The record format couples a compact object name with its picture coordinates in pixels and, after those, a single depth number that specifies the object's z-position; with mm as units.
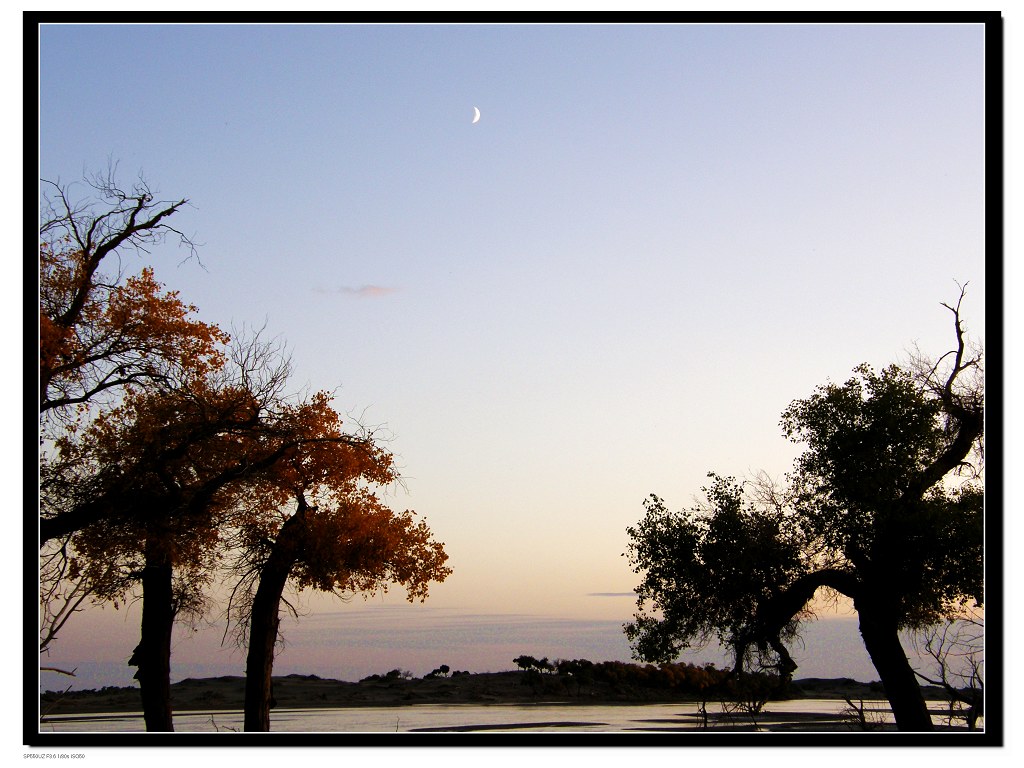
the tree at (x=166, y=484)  16094
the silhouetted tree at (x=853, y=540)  17859
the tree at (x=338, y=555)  19062
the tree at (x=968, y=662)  15913
